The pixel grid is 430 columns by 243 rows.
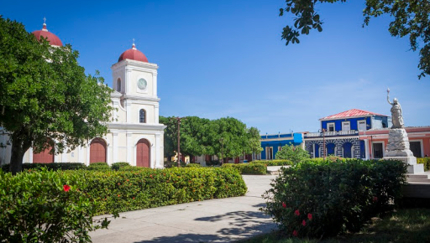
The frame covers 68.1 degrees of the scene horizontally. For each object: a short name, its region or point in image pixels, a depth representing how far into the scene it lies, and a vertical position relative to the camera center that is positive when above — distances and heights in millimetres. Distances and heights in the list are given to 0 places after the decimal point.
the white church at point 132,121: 28031 +2839
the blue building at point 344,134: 41781 +1951
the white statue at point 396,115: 12664 +1294
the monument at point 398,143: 11836 +155
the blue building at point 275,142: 46969 +1108
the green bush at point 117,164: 23372 -948
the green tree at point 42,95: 11758 +2380
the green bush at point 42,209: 3682 -677
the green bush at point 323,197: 5133 -823
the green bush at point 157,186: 8555 -1093
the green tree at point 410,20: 7871 +3309
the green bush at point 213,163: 47656 -1963
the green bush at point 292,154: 30669 -551
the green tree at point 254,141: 46822 +1234
